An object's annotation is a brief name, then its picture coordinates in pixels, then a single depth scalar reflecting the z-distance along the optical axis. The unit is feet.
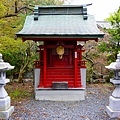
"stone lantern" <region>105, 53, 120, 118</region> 11.79
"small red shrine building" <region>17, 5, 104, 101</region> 15.77
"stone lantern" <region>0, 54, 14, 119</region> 11.57
